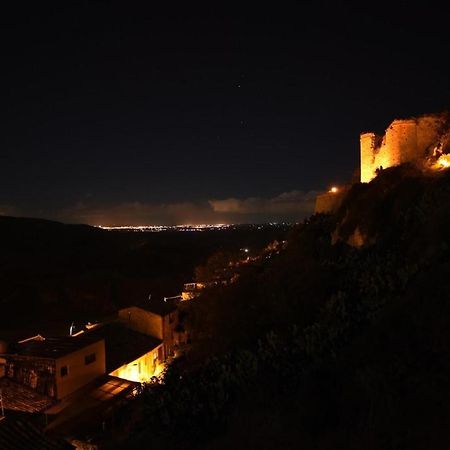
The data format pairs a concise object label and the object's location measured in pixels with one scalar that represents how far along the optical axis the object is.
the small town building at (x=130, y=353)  22.91
